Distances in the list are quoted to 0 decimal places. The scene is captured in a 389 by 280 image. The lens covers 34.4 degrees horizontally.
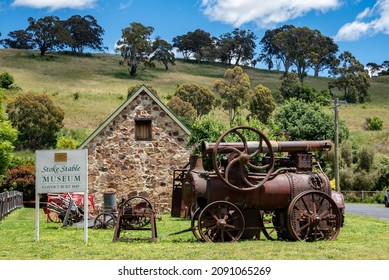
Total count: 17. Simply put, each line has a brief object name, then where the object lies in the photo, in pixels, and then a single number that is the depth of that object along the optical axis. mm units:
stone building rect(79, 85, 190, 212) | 32375
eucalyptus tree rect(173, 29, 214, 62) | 123200
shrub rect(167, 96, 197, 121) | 73969
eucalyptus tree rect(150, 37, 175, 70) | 103938
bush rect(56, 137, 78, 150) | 57656
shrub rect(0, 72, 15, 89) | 87375
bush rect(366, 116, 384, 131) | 81250
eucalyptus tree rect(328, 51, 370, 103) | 102500
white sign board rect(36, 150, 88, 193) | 16031
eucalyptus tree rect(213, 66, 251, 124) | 79312
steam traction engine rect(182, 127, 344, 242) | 15421
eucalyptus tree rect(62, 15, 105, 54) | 109000
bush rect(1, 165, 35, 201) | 44375
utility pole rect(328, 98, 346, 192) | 37100
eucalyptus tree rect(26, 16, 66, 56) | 104512
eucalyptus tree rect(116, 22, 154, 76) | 96062
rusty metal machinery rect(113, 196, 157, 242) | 15828
